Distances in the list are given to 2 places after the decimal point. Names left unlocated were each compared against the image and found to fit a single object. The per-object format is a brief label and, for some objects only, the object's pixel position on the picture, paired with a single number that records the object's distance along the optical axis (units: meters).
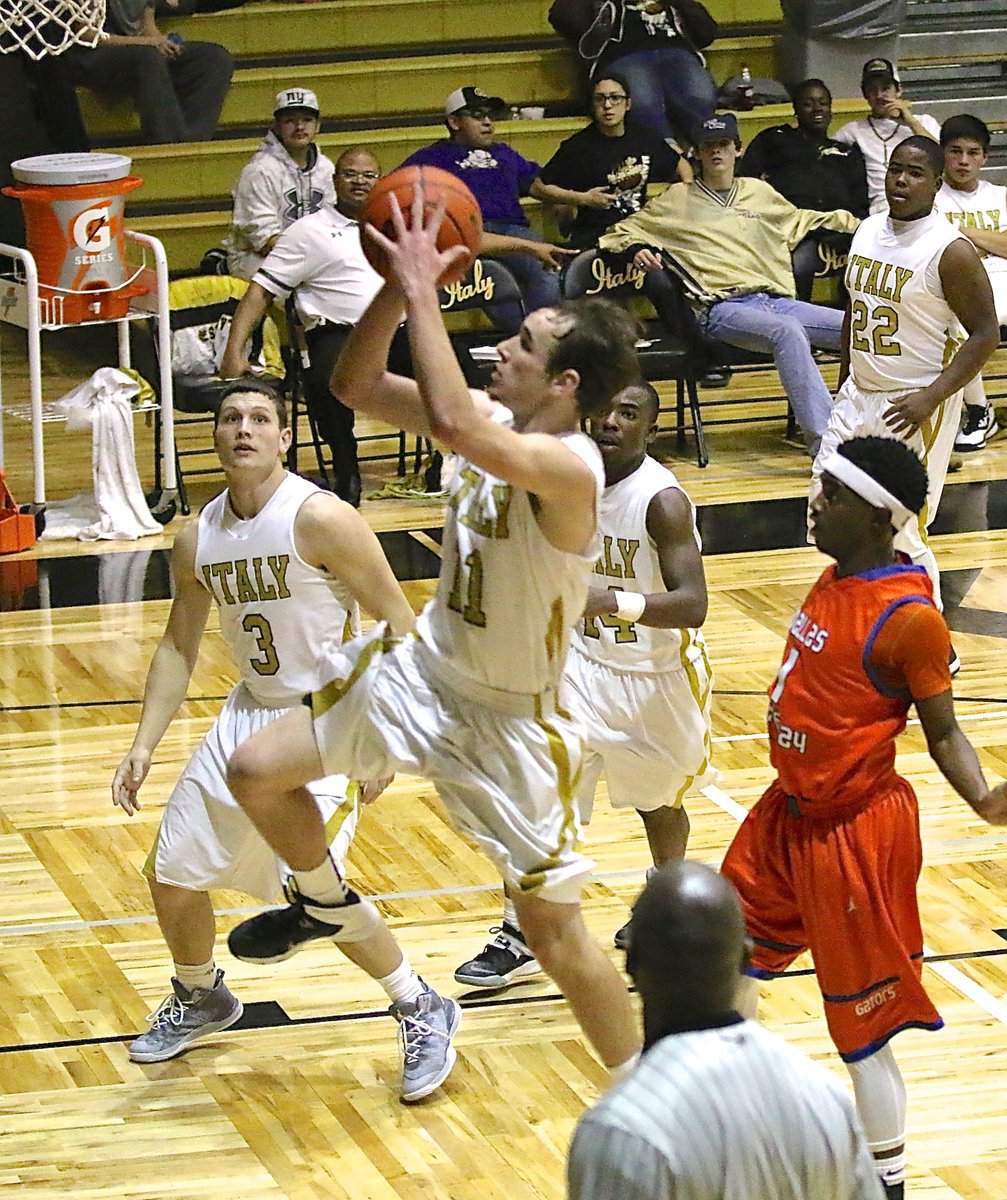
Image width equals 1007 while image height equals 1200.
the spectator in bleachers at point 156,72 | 22.81
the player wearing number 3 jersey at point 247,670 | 8.73
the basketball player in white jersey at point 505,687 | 7.36
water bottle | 23.58
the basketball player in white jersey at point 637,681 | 9.37
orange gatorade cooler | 17.42
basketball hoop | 14.97
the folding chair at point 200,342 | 18.56
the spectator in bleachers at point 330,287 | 18.27
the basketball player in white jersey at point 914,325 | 13.09
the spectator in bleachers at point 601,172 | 20.67
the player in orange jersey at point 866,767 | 7.03
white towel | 17.62
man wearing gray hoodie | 19.67
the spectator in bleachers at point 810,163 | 21.91
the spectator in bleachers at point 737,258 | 19.28
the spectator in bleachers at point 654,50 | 22.75
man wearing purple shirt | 19.91
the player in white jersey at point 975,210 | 18.80
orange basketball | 7.18
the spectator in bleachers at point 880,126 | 22.45
